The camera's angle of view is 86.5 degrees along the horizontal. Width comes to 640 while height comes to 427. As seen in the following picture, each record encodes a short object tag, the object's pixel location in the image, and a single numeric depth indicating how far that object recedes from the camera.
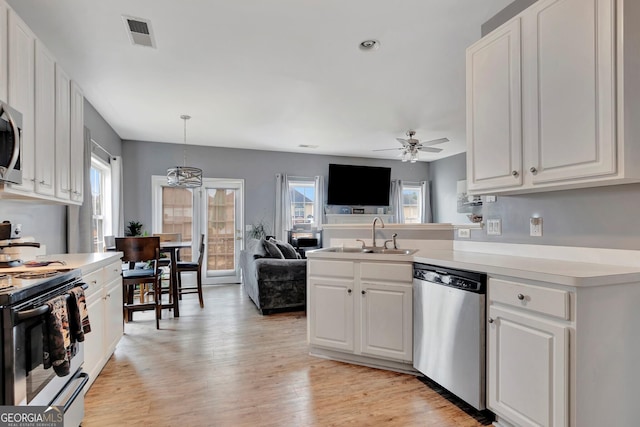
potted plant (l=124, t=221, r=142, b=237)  5.69
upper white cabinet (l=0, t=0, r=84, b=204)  1.92
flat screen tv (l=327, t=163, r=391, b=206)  7.24
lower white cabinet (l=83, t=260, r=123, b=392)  2.30
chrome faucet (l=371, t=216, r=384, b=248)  3.15
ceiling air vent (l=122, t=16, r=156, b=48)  2.45
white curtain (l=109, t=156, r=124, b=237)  5.19
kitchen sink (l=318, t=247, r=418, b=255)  2.93
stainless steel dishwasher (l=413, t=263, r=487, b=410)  1.97
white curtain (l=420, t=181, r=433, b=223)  8.04
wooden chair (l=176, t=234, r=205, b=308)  4.47
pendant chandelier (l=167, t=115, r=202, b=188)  4.68
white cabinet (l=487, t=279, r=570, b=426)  1.54
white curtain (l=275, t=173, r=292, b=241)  6.90
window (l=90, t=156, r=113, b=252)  4.63
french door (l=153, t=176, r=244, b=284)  6.30
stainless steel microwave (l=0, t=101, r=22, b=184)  1.75
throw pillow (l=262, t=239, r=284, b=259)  4.55
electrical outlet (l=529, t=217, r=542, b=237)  2.22
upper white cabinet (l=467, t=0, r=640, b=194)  1.61
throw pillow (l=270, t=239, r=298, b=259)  4.91
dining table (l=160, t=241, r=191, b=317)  4.09
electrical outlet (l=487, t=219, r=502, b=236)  2.53
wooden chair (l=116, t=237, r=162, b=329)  3.65
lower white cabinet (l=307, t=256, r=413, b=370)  2.56
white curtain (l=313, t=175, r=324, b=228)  7.29
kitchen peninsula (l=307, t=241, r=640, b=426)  1.51
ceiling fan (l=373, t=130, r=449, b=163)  5.13
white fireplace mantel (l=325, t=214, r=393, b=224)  7.32
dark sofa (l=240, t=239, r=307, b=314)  4.25
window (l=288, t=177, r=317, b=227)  7.21
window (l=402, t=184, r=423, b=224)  8.11
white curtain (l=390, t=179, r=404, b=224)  7.77
